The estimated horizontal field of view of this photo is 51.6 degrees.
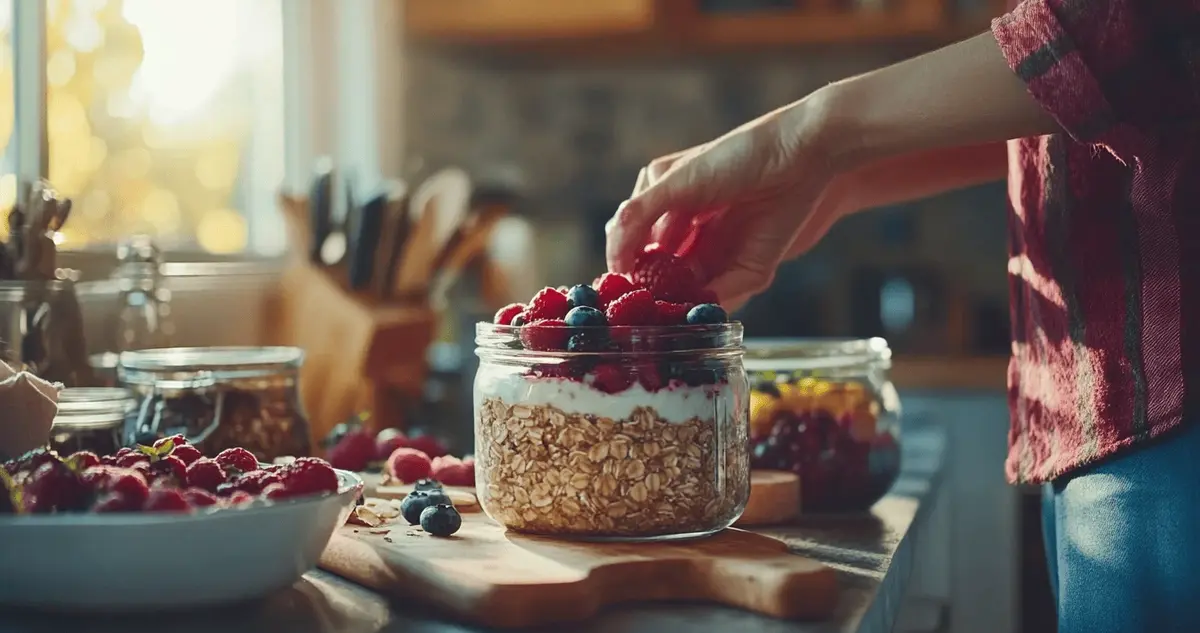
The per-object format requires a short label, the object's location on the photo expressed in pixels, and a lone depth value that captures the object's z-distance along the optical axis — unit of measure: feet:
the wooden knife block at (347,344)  6.06
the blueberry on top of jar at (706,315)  3.06
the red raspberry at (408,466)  3.77
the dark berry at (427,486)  3.25
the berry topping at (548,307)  3.14
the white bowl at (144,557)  2.25
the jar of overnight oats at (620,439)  2.96
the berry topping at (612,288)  3.18
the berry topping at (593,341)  2.98
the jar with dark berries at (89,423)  3.29
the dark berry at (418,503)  3.13
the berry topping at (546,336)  3.01
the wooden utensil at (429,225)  6.50
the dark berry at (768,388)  3.91
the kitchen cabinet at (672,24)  9.20
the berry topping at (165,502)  2.34
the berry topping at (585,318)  2.98
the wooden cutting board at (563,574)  2.46
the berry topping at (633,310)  3.03
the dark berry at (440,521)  3.02
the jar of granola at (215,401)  3.68
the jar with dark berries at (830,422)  3.76
